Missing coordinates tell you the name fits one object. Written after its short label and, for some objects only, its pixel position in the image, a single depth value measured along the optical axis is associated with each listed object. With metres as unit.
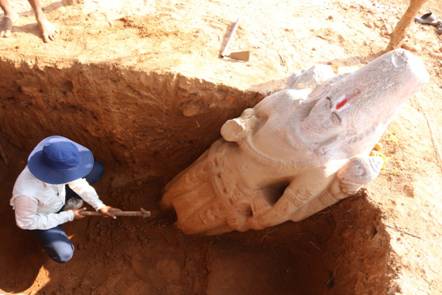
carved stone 2.43
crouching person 2.78
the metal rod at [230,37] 3.63
